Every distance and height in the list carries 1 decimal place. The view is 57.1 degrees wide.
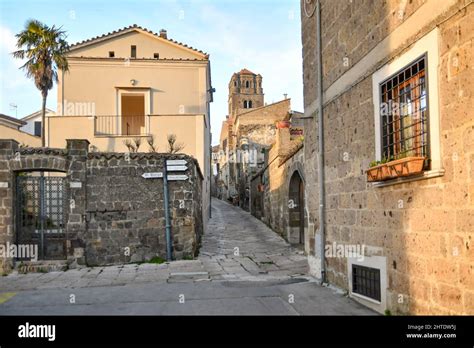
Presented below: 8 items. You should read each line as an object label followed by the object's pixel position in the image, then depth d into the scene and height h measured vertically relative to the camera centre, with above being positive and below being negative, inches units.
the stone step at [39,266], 376.5 -56.9
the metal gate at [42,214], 390.6 -11.7
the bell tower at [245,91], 2741.1 +684.5
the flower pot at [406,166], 175.2 +11.7
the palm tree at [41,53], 700.7 +239.7
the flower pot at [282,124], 580.7 +96.6
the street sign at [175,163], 414.0 +33.8
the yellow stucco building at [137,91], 693.3 +189.6
